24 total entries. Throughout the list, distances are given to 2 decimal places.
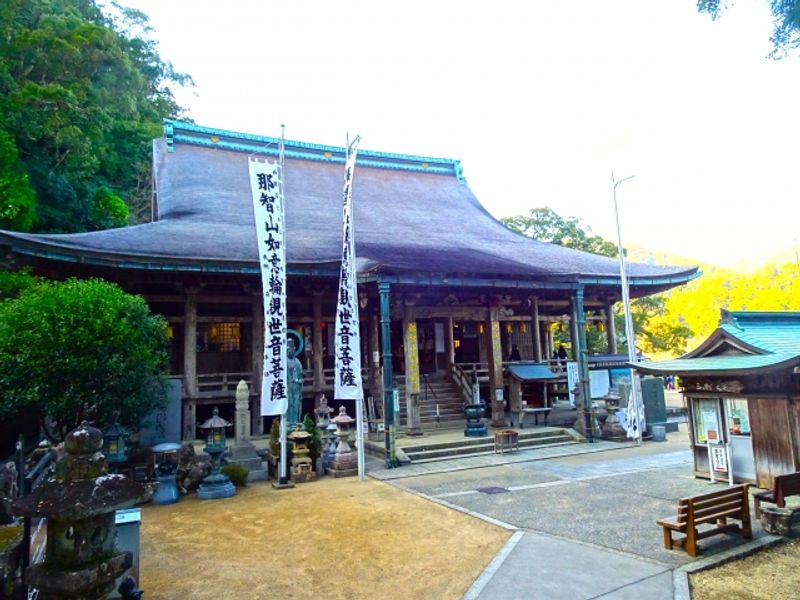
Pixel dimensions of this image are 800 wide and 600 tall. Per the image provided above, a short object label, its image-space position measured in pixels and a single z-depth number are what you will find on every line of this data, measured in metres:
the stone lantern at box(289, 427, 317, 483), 10.96
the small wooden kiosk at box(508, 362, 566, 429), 16.30
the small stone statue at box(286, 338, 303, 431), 12.32
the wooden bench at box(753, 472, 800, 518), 6.89
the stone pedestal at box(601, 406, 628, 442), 14.98
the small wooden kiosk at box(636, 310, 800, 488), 8.80
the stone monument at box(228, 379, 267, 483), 11.55
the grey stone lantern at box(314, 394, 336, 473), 11.89
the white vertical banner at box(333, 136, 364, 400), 11.20
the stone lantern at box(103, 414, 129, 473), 9.34
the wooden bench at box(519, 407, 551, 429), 16.03
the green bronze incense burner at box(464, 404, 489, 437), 14.32
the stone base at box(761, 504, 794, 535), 6.63
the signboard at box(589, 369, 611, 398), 16.94
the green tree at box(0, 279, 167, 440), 8.84
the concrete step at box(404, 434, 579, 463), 12.81
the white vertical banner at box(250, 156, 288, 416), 10.70
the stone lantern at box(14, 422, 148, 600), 3.75
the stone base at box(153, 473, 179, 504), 9.73
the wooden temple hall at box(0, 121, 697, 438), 13.98
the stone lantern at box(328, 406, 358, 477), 11.49
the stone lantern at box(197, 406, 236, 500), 9.95
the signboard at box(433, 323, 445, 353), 19.31
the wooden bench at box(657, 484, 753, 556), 6.12
